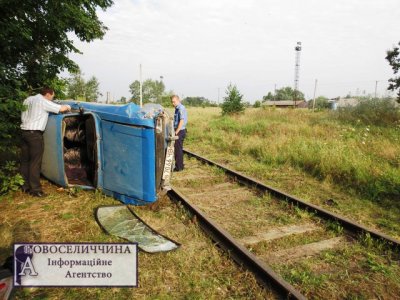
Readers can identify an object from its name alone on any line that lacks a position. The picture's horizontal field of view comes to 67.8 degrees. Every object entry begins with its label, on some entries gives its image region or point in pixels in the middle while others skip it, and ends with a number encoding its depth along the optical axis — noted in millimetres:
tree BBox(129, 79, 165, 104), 75938
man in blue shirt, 7793
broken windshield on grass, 3920
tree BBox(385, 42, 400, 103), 16797
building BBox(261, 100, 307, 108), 84962
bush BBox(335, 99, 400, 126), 15219
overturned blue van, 4750
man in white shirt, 5234
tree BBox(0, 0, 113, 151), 4641
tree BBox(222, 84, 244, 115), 24797
